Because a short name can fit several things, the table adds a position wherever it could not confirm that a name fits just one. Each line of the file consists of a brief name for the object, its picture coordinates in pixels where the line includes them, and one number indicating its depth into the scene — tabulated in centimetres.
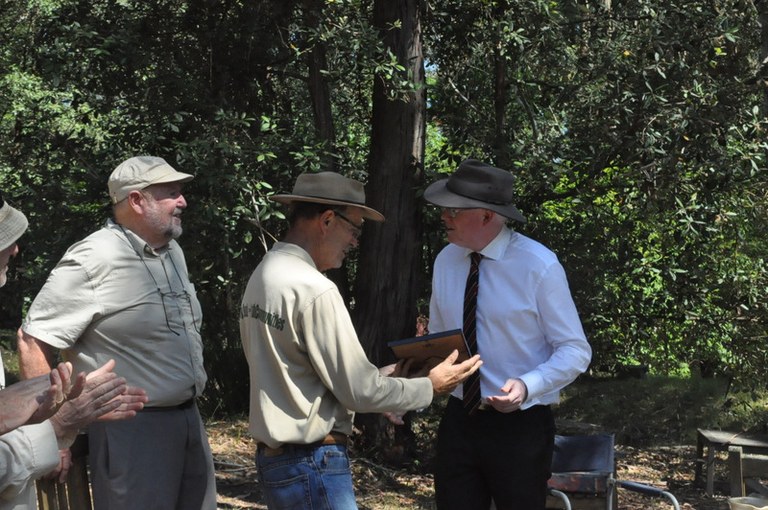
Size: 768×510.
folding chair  497
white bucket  387
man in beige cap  409
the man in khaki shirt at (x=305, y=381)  338
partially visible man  273
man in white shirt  403
